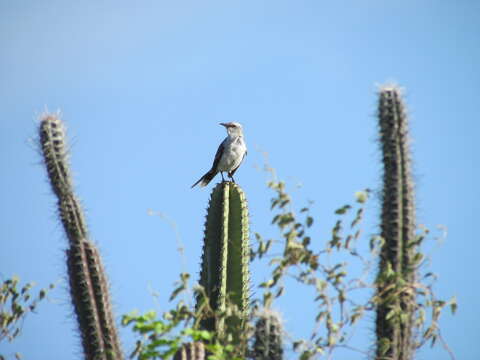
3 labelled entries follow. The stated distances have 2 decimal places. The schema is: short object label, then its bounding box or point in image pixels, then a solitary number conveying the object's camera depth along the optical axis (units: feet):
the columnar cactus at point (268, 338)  38.27
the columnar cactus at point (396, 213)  42.86
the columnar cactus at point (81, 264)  47.53
